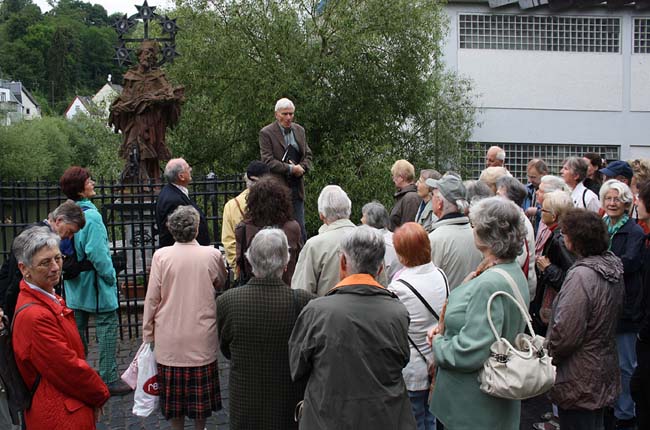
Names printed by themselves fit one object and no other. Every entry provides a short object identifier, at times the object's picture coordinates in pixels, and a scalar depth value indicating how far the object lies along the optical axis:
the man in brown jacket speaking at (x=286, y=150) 8.24
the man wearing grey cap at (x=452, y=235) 5.19
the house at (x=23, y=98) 88.62
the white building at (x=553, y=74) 25.69
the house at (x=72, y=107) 94.95
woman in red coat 3.96
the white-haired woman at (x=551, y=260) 5.78
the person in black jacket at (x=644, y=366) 5.07
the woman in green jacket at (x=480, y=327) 3.64
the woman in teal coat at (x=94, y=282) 6.61
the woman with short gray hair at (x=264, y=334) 4.31
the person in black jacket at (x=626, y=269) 5.59
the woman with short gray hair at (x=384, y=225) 5.81
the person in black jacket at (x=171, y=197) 6.77
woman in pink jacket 5.25
